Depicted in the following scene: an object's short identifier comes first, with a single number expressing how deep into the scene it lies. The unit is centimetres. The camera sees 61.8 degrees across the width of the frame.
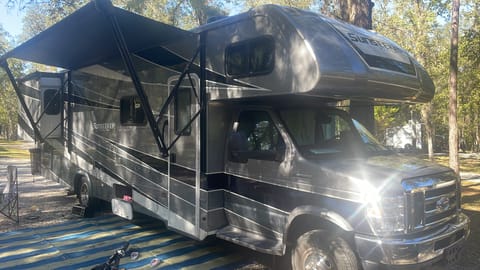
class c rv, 392
